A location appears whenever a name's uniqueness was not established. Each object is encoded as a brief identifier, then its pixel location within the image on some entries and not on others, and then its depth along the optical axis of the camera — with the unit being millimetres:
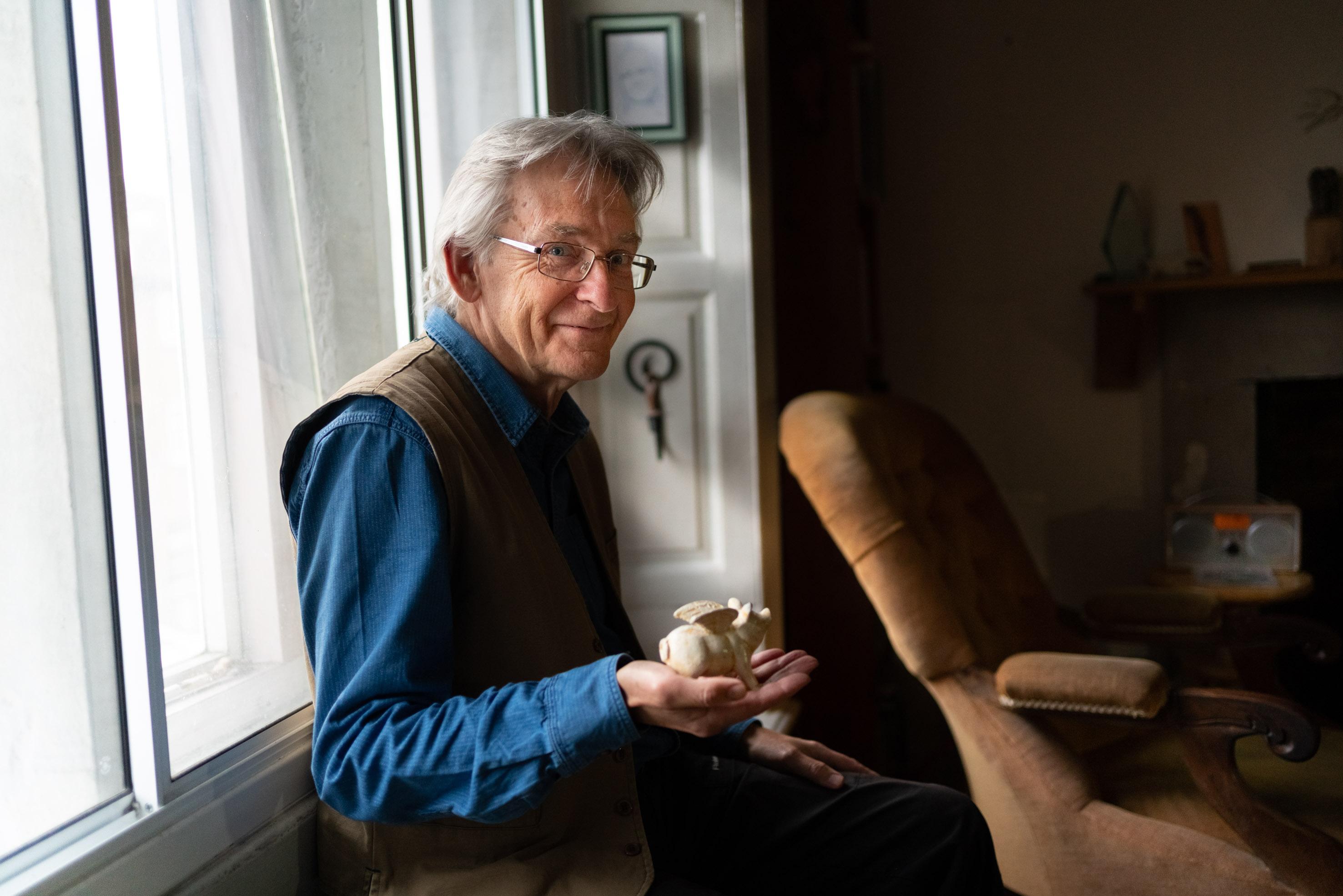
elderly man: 802
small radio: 2246
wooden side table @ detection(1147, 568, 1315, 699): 2145
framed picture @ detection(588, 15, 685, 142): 1909
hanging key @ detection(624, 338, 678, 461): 1954
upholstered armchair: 1379
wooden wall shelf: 2510
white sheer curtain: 1013
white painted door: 1942
